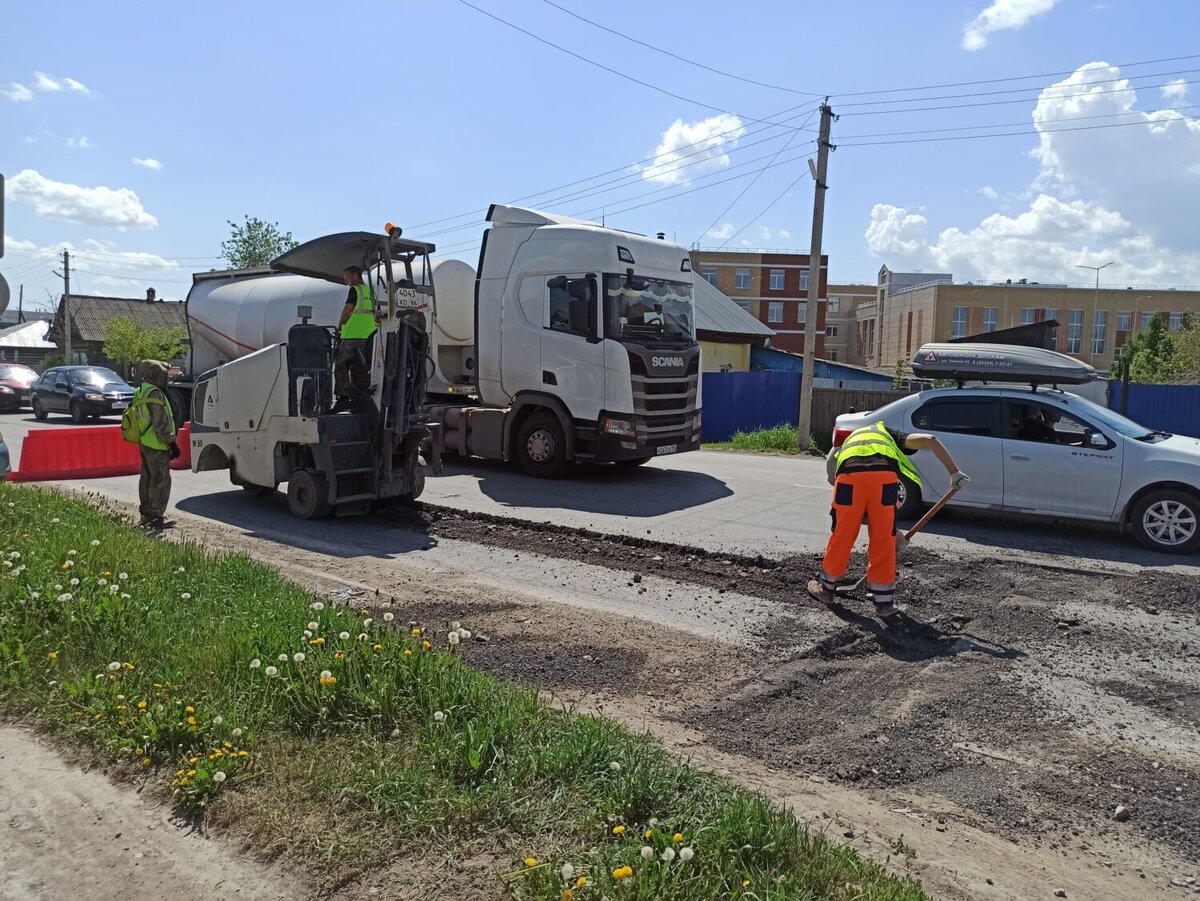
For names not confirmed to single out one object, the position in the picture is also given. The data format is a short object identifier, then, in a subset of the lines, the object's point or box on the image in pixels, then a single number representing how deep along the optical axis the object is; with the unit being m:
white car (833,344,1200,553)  9.24
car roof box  10.24
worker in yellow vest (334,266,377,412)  10.25
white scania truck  12.95
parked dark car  26.23
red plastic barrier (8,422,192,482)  13.50
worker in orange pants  6.73
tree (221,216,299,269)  39.50
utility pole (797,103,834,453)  20.48
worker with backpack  9.84
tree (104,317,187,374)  46.31
